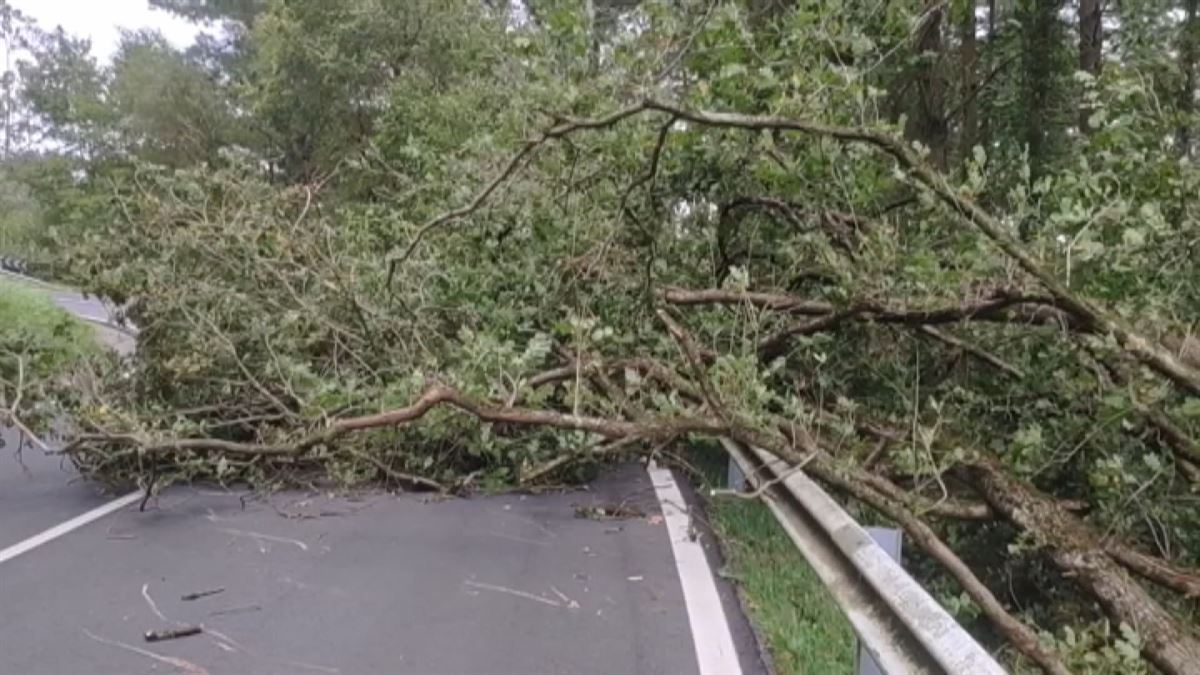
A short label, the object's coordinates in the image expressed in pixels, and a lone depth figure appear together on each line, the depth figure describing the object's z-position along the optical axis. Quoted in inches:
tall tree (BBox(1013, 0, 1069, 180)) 447.5
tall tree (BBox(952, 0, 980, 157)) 488.4
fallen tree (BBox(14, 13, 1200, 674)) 187.3
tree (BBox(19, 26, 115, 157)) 1386.6
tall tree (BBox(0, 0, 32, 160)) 2677.2
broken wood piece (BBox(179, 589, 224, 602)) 183.6
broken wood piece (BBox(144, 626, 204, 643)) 161.9
